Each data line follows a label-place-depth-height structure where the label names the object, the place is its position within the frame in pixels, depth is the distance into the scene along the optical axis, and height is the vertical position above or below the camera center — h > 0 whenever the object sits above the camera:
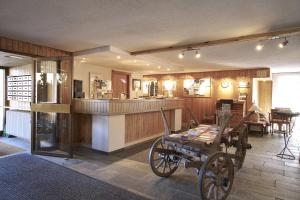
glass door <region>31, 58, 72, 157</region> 4.68 -0.29
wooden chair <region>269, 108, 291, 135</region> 7.21 -0.81
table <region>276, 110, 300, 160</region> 4.60 -1.35
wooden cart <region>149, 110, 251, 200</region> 2.52 -0.87
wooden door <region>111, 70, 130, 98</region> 7.81 +0.57
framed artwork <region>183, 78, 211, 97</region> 8.95 +0.50
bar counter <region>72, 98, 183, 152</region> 4.59 -0.69
